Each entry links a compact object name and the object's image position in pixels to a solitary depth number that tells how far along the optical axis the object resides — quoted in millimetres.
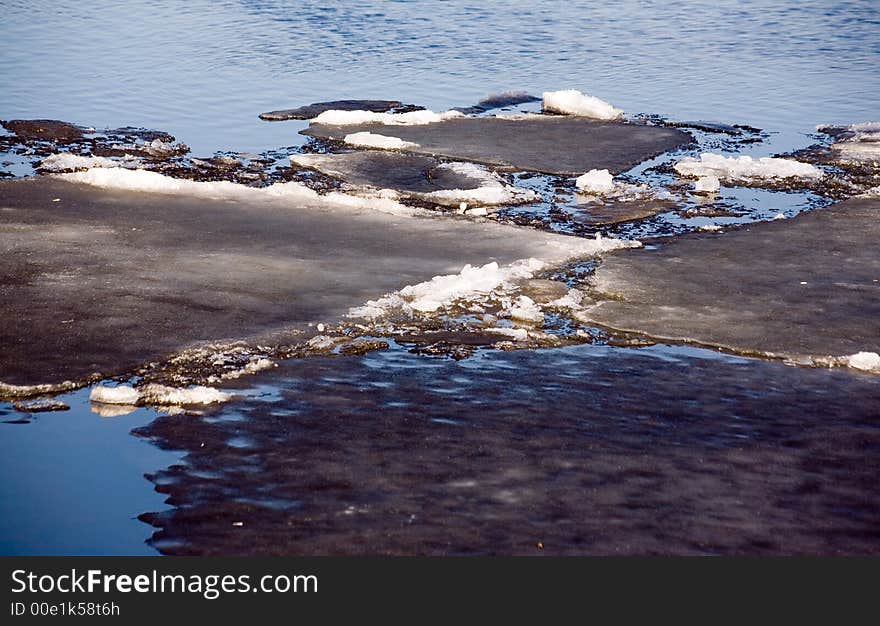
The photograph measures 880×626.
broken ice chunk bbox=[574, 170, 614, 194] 19219
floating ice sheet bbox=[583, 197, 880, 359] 12352
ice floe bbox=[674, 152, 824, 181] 20141
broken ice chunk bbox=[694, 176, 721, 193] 19281
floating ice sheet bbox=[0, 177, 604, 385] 11773
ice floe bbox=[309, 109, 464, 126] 24312
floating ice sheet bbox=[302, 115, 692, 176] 21281
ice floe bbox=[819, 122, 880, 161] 21656
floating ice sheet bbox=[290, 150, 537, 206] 18719
